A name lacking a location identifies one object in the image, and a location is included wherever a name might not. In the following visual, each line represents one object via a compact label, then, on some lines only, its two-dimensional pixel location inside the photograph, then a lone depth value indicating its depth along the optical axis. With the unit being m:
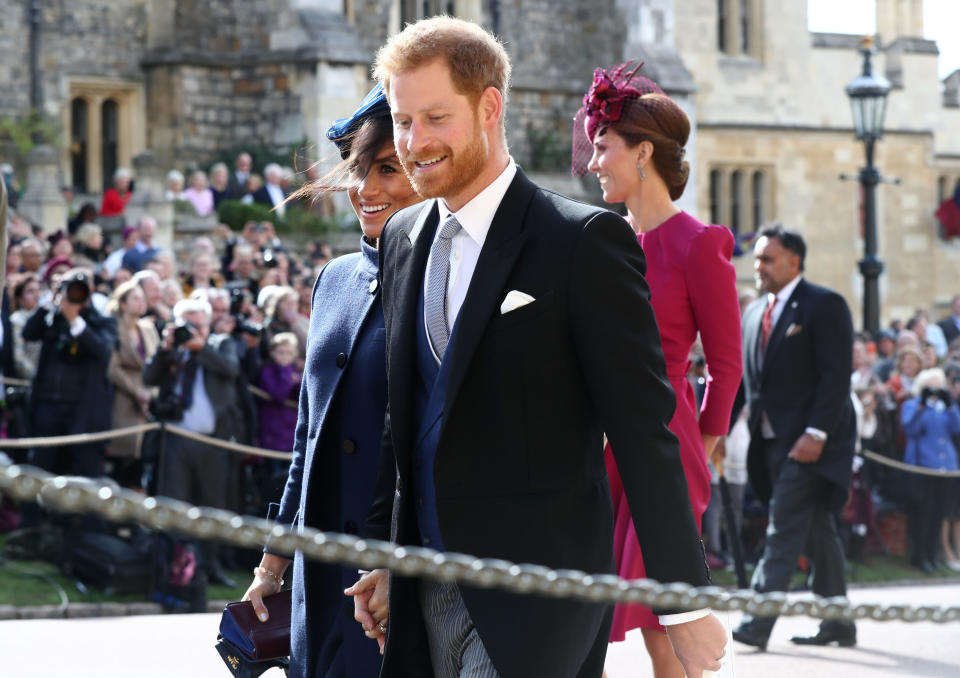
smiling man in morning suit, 5.53
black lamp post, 31.06
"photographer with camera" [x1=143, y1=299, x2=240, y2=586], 17.03
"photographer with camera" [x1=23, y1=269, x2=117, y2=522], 17.33
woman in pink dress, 8.52
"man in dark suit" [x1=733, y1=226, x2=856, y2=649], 13.92
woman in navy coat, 6.43
